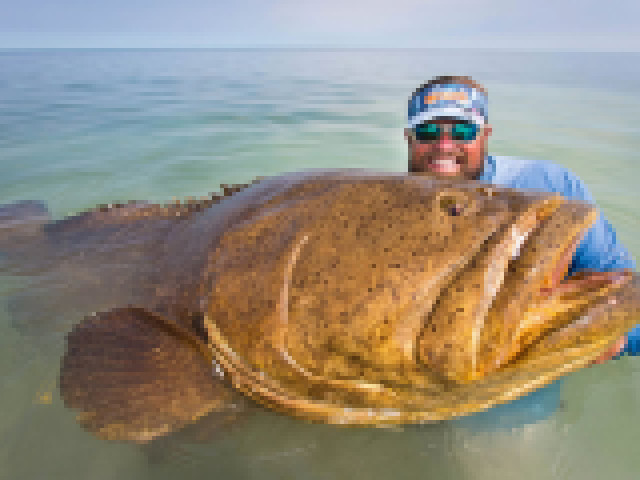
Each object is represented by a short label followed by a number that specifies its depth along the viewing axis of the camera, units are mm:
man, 902
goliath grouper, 502
